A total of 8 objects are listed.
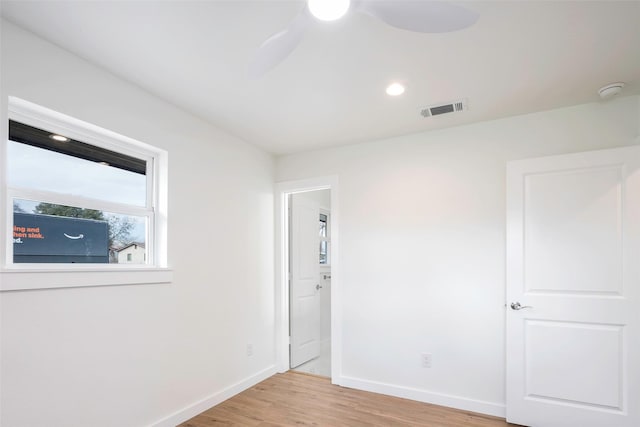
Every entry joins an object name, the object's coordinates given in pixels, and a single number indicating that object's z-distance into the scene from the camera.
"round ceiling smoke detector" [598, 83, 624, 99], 2.44
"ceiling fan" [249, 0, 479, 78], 1.31
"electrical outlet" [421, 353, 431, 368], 3.24
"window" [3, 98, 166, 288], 1.99
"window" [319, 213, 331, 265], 5.67
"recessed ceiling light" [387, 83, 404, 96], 2.50
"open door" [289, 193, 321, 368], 4.32
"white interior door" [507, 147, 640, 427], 2.50
